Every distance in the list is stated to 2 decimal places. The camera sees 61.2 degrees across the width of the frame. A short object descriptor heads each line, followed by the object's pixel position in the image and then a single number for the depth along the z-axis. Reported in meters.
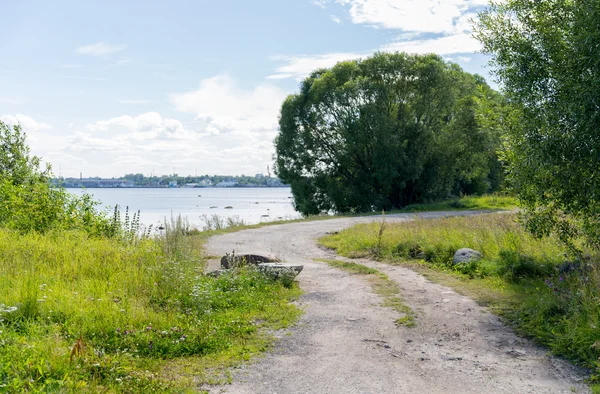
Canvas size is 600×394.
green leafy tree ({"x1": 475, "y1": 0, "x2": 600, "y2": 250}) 9.02
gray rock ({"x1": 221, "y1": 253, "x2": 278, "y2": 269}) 11.52
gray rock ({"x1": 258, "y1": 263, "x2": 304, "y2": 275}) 10.83
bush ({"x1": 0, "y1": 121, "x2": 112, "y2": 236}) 14.51
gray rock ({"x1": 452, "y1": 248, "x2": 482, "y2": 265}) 12.35
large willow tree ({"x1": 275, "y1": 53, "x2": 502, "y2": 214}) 36.22
